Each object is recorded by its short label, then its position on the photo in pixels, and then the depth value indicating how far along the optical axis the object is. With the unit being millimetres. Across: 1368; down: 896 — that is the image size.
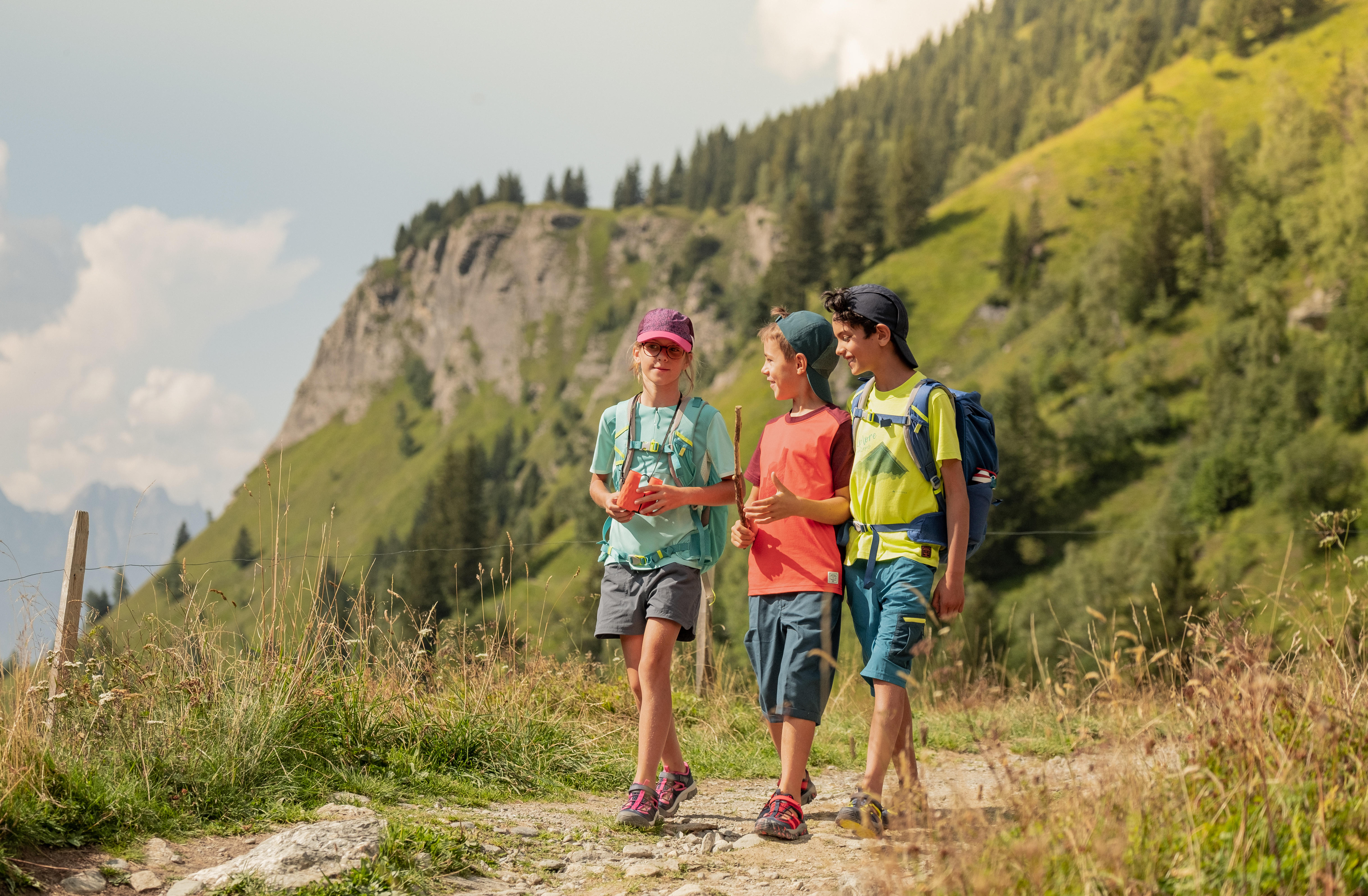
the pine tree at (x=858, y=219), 95812
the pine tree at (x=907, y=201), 93000
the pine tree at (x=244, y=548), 115438
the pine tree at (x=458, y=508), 83562
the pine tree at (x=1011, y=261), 79438
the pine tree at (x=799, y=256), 97312
